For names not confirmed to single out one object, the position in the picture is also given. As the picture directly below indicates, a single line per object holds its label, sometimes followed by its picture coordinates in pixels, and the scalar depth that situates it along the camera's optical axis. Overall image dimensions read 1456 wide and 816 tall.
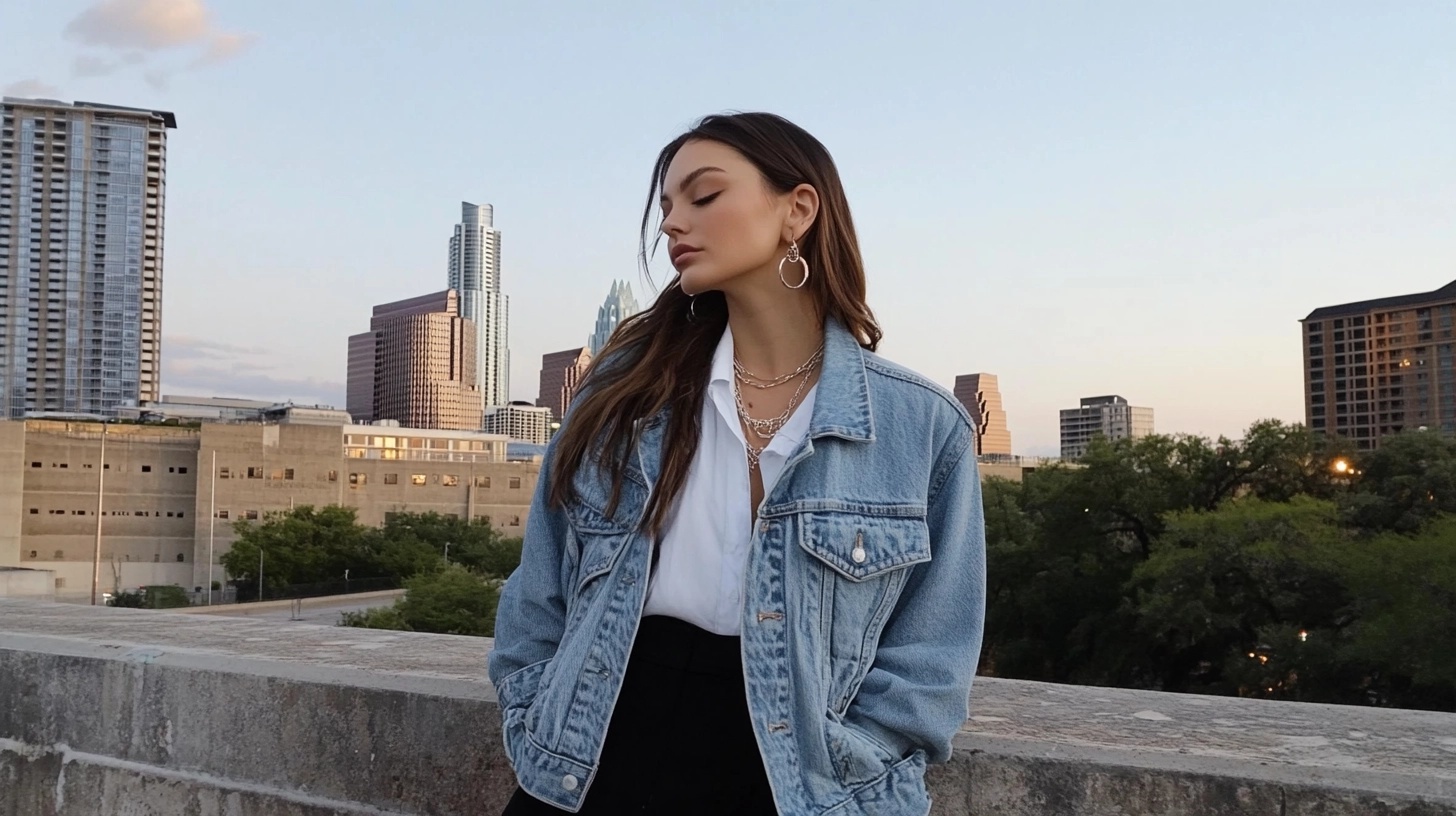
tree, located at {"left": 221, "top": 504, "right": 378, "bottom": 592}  58.59
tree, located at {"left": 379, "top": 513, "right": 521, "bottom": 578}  59.28
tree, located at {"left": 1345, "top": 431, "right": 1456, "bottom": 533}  24.89
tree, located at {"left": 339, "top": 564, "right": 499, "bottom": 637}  36.94
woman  1.51
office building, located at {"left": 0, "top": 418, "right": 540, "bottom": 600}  67.19
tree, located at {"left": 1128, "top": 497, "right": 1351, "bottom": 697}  22.70
